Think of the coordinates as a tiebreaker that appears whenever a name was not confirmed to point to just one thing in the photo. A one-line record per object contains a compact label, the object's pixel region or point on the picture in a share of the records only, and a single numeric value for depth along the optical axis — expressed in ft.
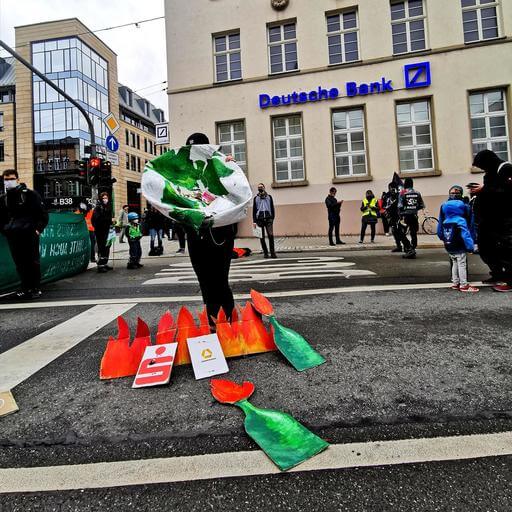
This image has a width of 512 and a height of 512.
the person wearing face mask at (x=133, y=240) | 30.89
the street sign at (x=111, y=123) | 42.31
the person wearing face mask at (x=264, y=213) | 33.68
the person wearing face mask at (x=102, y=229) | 29.71
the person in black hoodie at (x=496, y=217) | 16.53
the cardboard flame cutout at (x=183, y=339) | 9.02
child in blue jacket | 17.07
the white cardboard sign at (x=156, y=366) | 8.21
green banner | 20.34
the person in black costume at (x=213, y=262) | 10.04
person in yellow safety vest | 41.32
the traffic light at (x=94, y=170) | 39.50
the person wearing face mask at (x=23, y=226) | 19.22
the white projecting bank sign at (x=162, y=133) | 54.49
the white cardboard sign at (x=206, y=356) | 8.64
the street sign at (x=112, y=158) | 42.16
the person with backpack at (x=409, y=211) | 29.58
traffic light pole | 33.24
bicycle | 49.08
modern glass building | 128.47
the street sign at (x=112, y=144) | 42.30
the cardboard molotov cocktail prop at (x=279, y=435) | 5.51
